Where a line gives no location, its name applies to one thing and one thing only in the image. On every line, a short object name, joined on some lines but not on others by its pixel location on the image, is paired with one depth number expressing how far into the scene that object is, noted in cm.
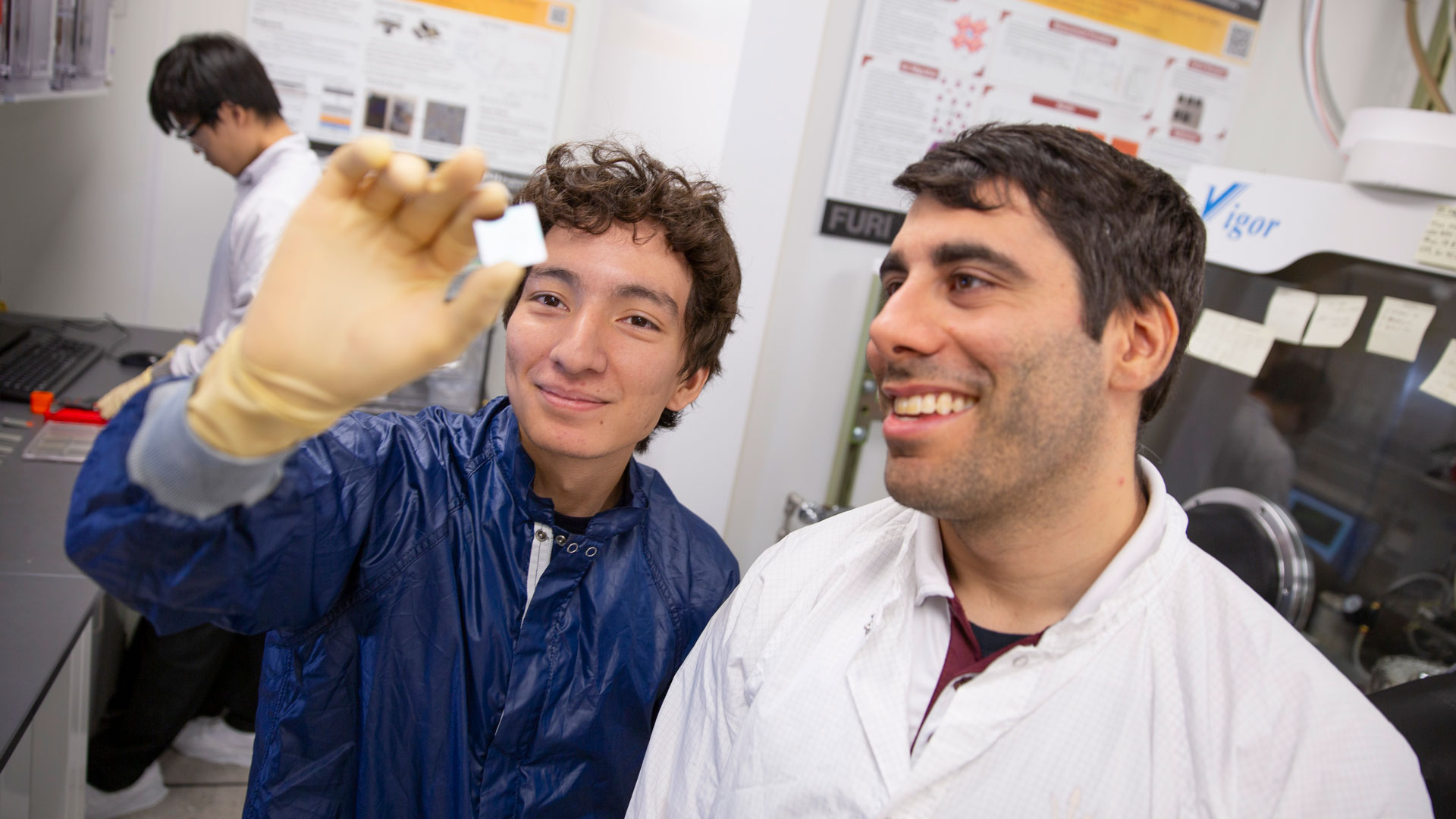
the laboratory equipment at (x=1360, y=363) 181
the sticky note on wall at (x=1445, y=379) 182
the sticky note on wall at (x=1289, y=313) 201
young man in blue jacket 76
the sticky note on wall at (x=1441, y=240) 169
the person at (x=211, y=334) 229
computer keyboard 239
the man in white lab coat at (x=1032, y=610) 84
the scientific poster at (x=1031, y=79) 263
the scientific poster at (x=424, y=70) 280
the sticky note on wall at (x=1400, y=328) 185
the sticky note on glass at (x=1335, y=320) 194
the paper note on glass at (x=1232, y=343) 210
